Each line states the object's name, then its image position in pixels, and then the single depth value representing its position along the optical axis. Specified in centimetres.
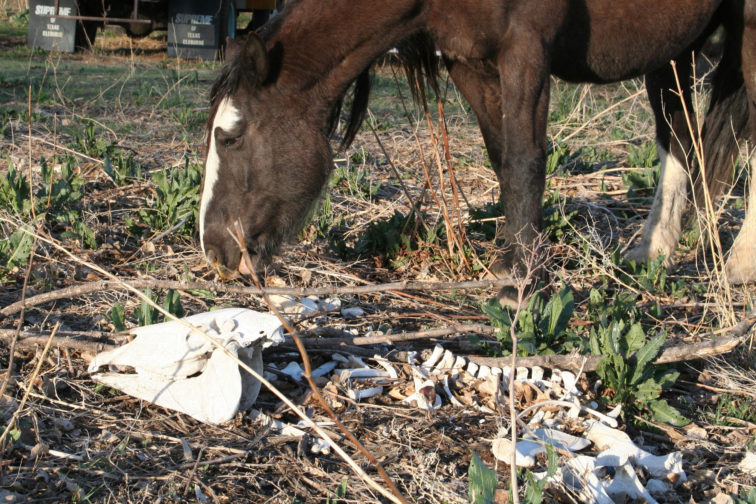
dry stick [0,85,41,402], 189
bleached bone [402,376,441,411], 239
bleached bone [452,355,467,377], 256
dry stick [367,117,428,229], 373
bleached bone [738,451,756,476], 214
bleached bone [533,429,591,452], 215
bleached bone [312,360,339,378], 251
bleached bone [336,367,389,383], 247
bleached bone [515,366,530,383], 251
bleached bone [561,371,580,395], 245
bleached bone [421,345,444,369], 258
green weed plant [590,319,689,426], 243
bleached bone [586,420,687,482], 212
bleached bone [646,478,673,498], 204
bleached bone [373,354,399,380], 254
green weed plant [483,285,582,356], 260
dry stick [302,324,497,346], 255
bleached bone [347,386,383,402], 240
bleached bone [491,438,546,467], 205
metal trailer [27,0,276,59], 964
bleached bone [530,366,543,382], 251
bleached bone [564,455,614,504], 192
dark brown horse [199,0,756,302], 298
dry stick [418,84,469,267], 358
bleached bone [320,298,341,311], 307
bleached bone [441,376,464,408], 242
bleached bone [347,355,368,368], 258
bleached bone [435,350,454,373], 256
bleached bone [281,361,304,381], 246
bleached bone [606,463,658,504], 198
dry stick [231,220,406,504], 155
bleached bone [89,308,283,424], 222
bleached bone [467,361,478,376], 253
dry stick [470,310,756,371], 245
